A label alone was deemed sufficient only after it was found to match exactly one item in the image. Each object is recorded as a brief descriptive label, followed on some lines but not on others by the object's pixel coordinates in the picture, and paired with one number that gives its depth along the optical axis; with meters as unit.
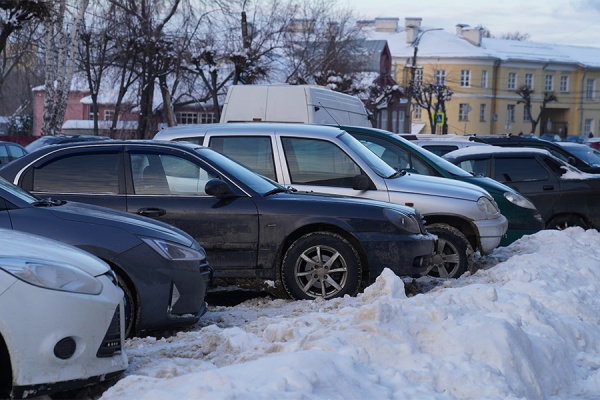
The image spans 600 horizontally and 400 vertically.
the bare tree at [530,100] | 86.50
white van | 16.06
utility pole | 57.47
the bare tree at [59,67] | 31.78
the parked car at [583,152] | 22.93
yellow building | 87.88
